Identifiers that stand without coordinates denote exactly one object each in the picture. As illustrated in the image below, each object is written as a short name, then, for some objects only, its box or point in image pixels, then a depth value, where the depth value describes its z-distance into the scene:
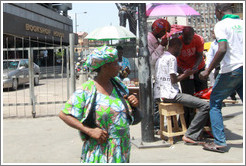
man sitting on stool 4.99
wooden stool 5.11
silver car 13.44
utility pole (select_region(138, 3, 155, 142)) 5.19
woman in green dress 2.55
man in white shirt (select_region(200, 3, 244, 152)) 4.40
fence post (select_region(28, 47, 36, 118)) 7.86
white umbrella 10.02
